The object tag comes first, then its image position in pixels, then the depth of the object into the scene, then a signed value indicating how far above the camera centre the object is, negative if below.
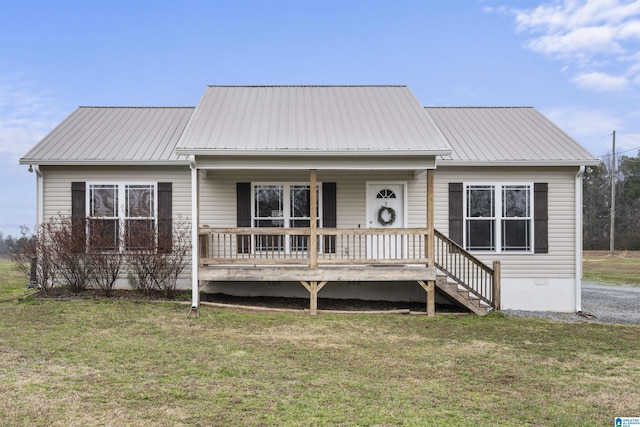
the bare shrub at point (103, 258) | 11.12 -1.07
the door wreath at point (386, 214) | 11.70 -0.07
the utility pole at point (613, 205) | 30.25 +0.43
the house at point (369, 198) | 11.55 +0.34
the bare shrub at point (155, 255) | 11.04 -0.99
